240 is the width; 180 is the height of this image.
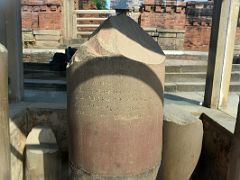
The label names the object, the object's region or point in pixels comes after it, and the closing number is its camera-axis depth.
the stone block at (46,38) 8.61
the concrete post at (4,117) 1.90
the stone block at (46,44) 8.56
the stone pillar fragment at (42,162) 2.79
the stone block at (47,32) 8.60
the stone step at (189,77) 4.79
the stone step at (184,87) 4.39
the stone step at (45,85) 4.32
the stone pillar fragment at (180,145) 2.72
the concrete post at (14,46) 3.19
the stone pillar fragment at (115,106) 2.00
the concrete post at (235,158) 1.66
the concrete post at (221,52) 3.16
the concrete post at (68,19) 8.67
